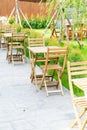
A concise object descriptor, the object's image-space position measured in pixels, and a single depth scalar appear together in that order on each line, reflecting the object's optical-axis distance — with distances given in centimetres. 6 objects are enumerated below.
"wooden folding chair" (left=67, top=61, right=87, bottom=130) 439
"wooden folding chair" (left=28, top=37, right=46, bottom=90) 754
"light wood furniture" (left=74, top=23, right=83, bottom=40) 1606
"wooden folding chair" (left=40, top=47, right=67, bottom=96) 684
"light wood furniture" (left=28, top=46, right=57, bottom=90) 737
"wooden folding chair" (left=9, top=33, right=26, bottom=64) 1031
